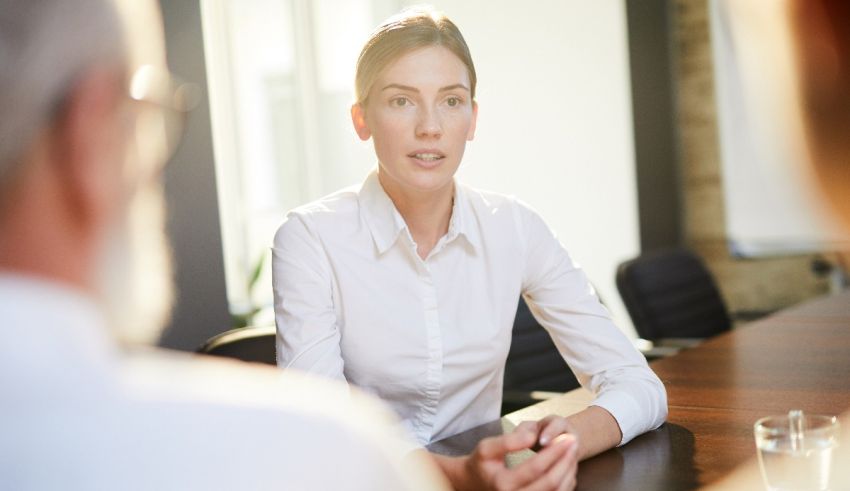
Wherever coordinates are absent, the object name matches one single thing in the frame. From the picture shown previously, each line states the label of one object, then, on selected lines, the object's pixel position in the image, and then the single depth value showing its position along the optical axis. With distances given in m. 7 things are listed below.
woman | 2.04
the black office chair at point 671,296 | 3.36
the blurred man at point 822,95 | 0.51
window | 5.78
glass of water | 1.29
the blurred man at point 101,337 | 0.49
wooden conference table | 1.49
